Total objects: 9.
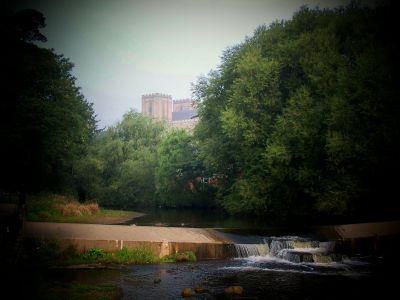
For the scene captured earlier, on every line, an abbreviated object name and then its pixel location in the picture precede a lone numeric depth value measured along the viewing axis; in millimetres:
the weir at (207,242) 20000
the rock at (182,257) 20688
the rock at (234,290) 14992
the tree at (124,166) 53812
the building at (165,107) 169750
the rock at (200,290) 15211
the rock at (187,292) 14750
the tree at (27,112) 20750
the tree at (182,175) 49906
